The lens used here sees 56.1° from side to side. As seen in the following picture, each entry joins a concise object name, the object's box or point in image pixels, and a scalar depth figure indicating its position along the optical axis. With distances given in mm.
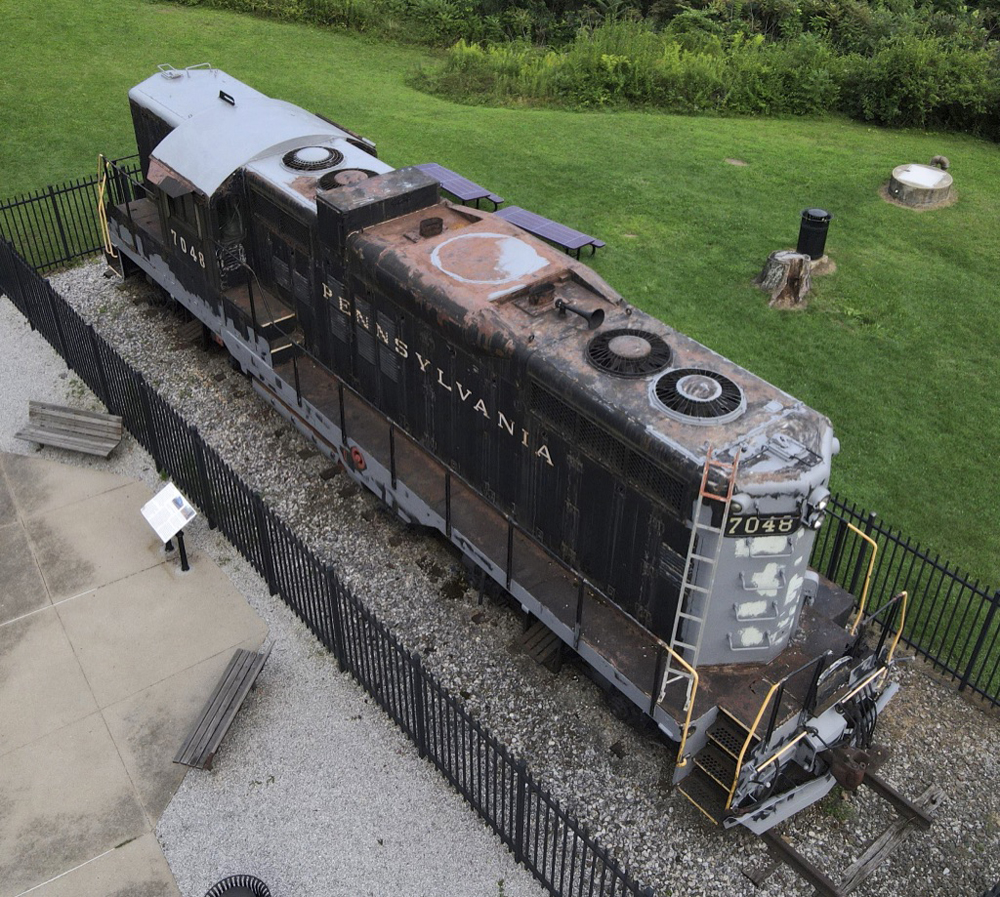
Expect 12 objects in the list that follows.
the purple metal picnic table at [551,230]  22141
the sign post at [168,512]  13711
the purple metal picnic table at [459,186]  23500
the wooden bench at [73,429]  16547
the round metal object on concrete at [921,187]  25875
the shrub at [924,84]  30453
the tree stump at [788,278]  21109
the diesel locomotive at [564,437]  10094
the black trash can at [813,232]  21891
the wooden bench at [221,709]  11727
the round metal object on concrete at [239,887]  10195
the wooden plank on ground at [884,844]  10695
